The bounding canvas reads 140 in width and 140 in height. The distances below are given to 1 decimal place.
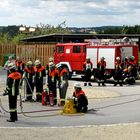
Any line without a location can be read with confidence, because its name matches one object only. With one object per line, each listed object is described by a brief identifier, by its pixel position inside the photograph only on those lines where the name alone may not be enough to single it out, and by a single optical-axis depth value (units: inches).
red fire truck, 1229.1
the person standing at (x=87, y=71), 1152.2
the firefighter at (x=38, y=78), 812.6
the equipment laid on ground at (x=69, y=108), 675.4
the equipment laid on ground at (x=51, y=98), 765.4
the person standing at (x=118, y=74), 1158.3
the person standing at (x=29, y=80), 824.9
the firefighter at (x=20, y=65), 1116.5
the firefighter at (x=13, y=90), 610.2
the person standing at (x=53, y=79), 772.6
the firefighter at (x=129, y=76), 1183.1
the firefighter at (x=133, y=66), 1190.3
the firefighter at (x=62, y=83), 764.6
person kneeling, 679.7
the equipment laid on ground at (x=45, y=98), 775.1
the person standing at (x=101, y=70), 1158.5
